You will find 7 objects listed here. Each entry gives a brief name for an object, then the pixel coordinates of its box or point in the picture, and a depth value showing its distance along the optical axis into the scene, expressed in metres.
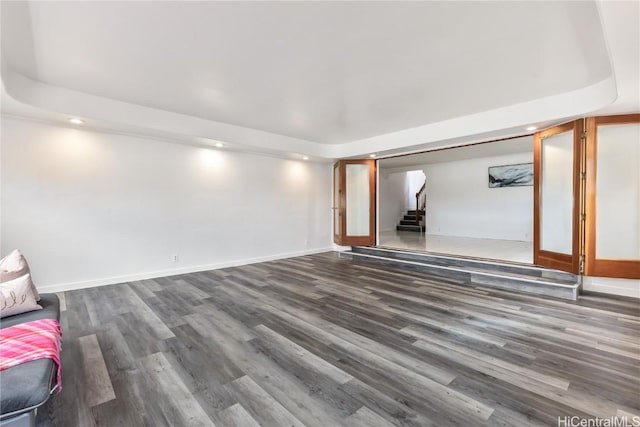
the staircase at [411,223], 11.03
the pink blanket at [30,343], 1.54
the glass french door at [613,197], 3.72
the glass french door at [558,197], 4.01
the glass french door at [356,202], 7.21
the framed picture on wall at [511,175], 7.92
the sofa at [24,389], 1.28
